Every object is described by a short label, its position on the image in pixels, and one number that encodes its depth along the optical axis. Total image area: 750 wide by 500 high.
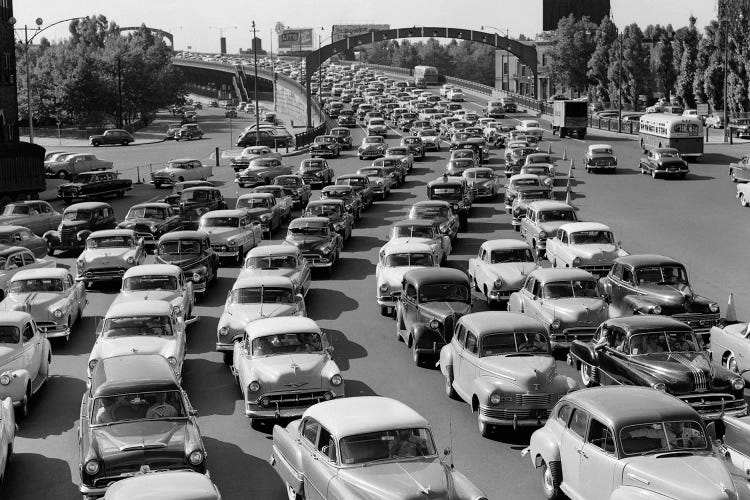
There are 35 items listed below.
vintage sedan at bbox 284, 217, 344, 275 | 31.08
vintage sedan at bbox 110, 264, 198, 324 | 24.12
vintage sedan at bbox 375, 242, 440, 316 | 26.09
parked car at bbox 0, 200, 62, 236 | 38.19
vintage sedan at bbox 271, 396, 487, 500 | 12.40
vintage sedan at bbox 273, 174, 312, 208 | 45.16
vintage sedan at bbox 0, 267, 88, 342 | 23.73
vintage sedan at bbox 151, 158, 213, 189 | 55.41
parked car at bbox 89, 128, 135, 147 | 90.88
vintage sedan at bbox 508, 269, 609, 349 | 21.56
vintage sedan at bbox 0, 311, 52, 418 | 18.27
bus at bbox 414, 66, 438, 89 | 155.38
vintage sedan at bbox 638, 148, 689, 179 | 52.81
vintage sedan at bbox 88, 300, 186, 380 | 19.62
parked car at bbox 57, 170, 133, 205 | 49.22
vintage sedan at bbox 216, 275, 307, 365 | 21.55
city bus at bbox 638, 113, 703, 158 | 58.66
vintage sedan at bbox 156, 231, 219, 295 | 28.30
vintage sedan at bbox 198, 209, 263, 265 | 33.22
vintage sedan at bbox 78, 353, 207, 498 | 14.17
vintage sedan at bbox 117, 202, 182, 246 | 36.12
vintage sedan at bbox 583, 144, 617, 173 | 55.59
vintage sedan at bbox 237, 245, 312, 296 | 26.56
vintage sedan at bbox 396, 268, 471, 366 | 21.56
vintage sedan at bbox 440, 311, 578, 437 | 17.02
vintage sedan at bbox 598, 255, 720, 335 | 22.41
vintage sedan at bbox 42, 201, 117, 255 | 35.78
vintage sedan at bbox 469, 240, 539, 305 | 25.92
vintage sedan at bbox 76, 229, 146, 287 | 29.64
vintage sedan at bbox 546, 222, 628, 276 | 28.23
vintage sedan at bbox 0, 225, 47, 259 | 32.50
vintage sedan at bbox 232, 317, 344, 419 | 17.66
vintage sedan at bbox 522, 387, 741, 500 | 12.34
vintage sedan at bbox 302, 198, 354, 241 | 35.66
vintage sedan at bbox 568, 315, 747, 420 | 16.48
